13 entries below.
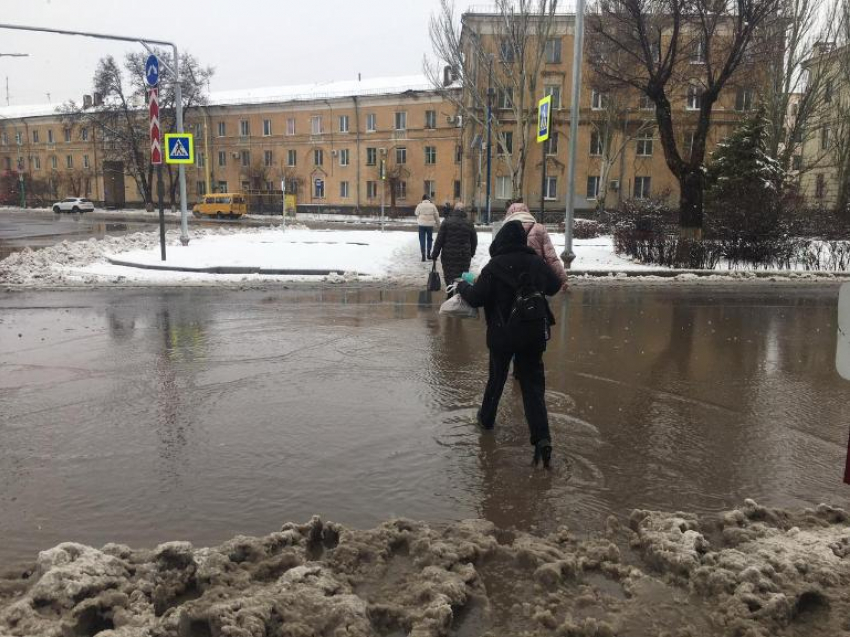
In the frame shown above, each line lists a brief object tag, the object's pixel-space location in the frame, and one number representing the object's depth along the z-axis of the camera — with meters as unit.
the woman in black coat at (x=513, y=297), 4.87
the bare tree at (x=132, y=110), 58.16
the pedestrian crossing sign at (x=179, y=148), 18.48
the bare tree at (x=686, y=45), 17.73
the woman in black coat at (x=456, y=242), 11.34
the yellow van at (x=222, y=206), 54.94
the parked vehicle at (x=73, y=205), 59.94
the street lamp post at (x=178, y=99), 19.80
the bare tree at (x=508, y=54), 36.75
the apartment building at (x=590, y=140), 48.84
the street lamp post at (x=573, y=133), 16.92
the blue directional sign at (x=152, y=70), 17.19
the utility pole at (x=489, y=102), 34.75
